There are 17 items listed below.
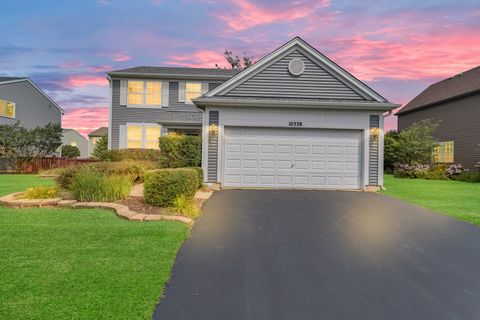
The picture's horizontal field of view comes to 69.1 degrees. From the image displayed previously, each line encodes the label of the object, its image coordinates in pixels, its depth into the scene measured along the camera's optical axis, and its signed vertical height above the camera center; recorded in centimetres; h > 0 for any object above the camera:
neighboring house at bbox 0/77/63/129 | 2664 +418
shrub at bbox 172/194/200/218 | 771 -114
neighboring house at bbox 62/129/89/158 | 5869 +245
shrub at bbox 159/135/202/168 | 1362 +25
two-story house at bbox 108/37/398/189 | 1345 +134
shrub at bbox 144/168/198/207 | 812 -69
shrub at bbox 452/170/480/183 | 1870 -63
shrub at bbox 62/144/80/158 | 4631 +47
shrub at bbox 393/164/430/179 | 2020 -41
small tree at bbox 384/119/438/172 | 2161 +110
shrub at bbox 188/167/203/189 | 1252 -62
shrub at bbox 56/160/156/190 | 980 -47
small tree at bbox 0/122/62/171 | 2191 +64
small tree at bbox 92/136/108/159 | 2783 +77
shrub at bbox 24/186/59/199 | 918 -105
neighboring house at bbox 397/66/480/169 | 2131 +341
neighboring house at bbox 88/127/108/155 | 5334 +311
